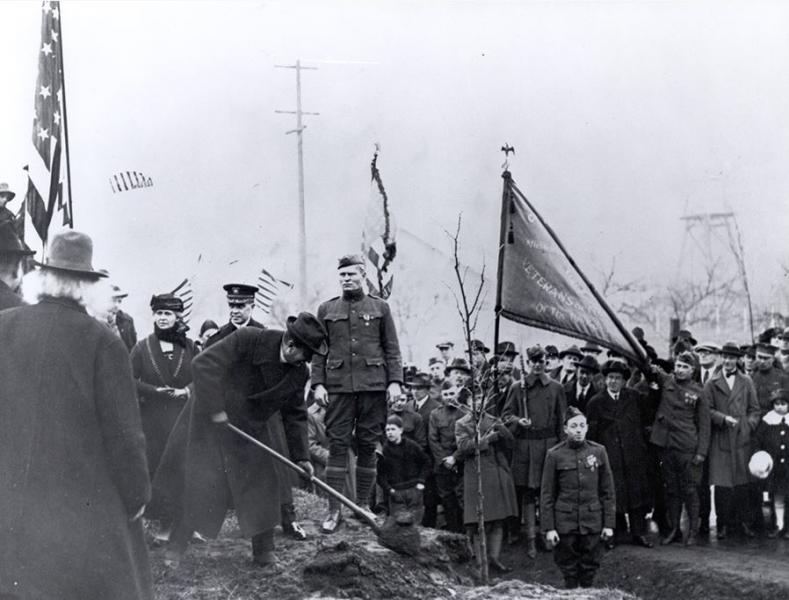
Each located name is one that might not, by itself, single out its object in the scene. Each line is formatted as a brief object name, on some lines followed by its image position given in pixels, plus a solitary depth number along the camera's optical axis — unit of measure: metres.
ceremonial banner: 9.27
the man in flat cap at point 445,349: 13.50
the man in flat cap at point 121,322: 9.14
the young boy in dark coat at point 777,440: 9.94
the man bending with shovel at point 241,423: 6.67
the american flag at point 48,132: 9.21
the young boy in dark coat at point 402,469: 10.19
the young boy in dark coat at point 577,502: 8.65
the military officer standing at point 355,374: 7.76
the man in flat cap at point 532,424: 10.24
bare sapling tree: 7.82
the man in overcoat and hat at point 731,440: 10.05
